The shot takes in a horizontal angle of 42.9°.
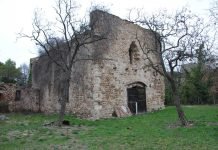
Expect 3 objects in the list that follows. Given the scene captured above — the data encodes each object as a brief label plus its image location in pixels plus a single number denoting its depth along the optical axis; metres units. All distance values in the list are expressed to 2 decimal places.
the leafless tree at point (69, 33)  13.93
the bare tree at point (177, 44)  12.95
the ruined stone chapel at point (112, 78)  16.75
